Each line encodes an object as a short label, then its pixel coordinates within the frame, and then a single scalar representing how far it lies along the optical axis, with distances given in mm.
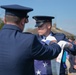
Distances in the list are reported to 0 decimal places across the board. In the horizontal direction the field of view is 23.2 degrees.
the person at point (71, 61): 6522
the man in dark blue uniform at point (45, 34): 2901
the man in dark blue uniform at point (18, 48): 2135
